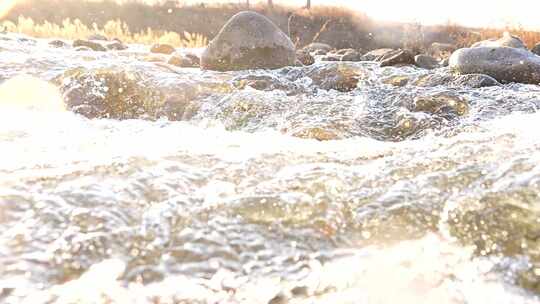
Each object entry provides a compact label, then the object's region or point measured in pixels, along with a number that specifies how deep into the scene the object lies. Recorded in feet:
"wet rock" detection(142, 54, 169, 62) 23.16
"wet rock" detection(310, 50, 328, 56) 32.26
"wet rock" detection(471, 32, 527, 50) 24.57
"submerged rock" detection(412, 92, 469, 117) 13.78
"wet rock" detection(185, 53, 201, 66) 23.27
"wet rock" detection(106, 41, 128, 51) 29.23
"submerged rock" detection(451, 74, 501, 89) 16.40
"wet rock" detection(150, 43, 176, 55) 29.73
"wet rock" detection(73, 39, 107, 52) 27.61
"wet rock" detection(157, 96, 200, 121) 14.79
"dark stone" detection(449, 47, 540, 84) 17.76
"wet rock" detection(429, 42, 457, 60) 33.06
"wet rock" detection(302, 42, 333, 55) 35.95
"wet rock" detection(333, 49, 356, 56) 31.64
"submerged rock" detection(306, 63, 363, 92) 17.80
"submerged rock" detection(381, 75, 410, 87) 17.95
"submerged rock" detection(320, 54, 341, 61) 27.02
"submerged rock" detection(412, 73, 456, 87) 17.30
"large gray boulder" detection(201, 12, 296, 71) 20.43
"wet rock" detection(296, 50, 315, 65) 23.44
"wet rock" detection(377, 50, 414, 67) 21.65
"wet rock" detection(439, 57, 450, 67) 23.35
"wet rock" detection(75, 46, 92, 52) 24.52
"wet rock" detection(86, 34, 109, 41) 35.55
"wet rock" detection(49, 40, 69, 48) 27.74
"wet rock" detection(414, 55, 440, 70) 22.48
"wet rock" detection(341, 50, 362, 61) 27.69
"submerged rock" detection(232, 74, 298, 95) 16.79
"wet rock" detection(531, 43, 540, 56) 29.63
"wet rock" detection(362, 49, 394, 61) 27.85
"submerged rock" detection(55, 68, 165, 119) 15.25
